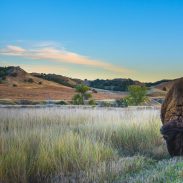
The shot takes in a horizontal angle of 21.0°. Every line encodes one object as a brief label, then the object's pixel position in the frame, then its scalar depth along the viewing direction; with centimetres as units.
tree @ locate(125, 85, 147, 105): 4238
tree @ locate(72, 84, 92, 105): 4581
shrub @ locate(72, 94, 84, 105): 4562
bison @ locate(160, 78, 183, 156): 802
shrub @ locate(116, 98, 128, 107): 4561
